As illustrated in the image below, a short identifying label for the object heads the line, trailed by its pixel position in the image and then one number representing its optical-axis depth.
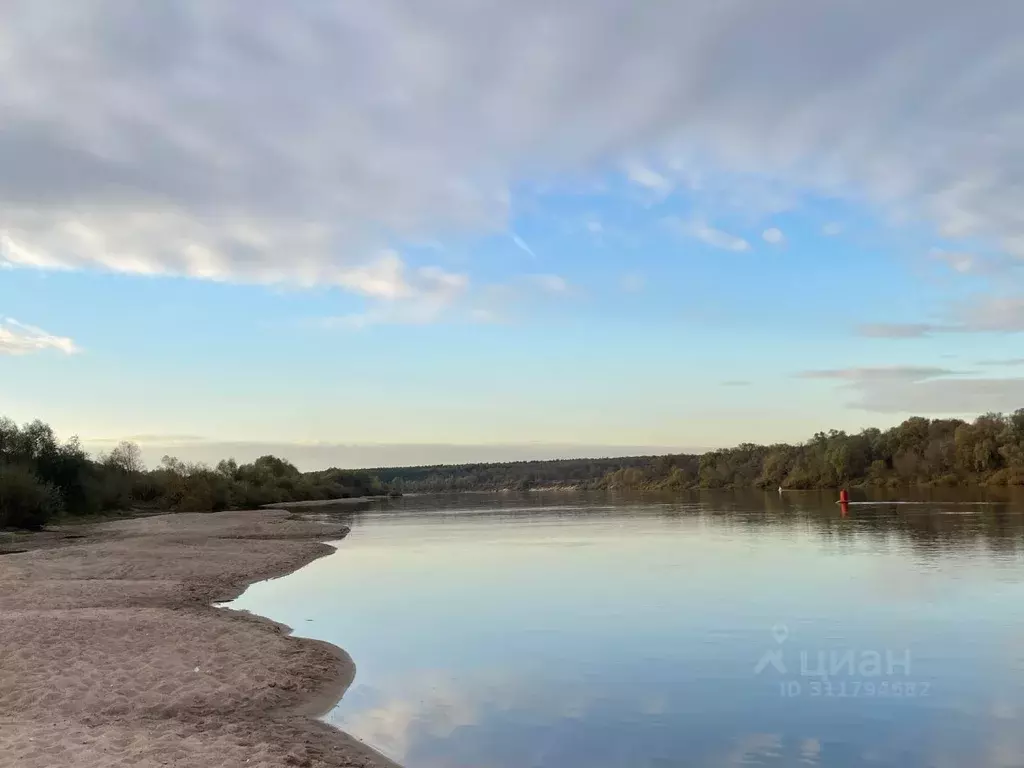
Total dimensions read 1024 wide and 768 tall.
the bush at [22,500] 53.28
